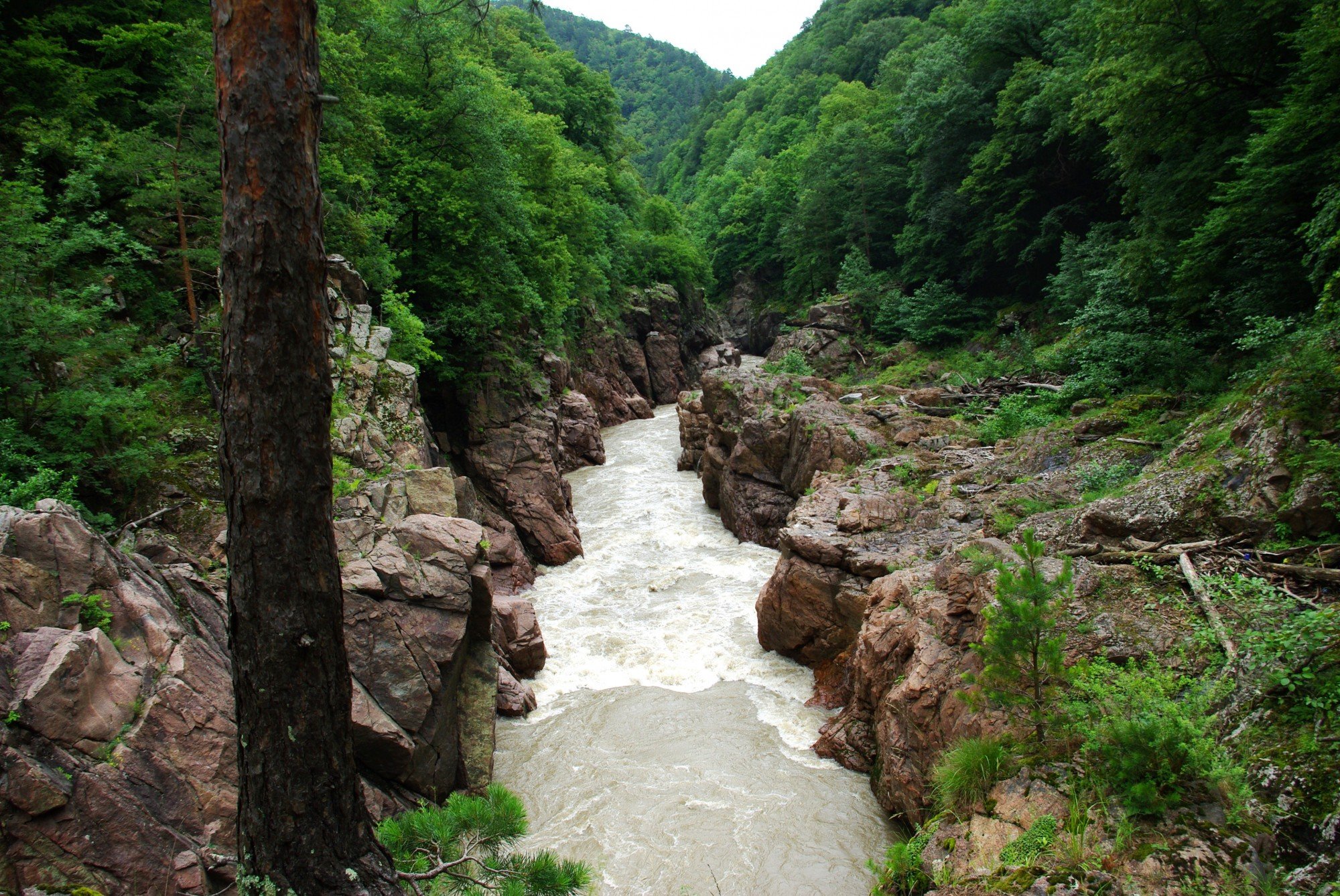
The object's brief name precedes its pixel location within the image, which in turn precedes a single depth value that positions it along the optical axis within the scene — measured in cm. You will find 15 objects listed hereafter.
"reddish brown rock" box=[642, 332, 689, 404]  3891
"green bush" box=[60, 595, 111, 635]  469
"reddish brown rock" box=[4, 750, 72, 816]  359
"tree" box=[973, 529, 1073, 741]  484
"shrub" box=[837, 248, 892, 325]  3159
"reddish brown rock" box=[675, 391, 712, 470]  2333
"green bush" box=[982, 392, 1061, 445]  1434
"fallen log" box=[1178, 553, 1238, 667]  486
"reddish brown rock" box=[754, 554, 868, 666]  1041
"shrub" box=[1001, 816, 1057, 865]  444
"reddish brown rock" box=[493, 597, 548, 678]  1091
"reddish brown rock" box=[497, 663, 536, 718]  985
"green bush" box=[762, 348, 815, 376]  2464
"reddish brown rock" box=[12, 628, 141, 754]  400
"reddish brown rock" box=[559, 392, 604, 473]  2428
